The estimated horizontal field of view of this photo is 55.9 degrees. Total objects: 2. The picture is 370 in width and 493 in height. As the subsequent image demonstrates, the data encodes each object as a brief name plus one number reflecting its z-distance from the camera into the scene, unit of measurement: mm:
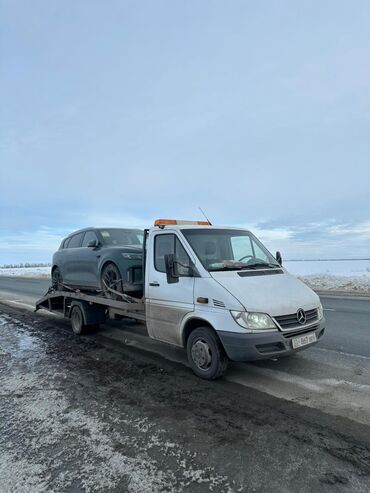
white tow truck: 4352
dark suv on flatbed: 6766
